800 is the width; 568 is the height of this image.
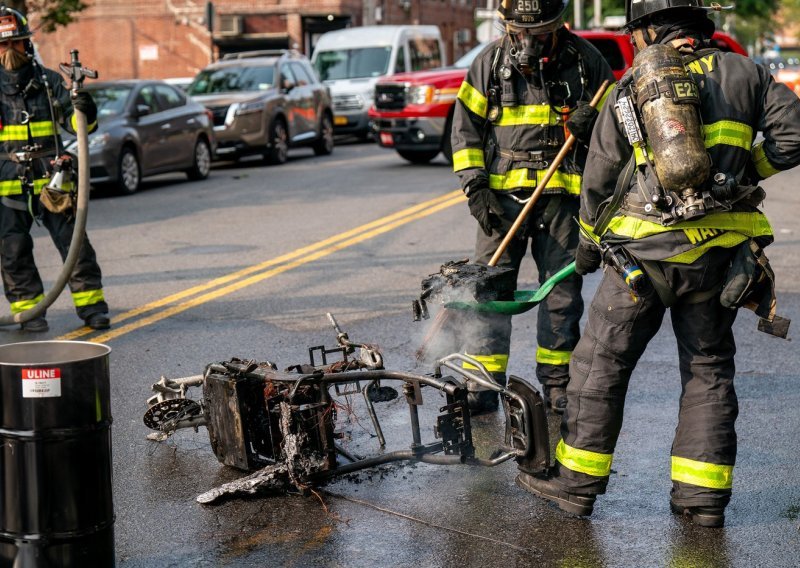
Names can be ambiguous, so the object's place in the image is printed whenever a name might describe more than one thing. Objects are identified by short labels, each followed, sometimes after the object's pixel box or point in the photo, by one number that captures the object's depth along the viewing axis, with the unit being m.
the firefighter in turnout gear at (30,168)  8.09
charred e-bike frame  4.56
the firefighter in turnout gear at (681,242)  4.29
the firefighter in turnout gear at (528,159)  5.86
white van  24.95
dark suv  19.98
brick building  41.38
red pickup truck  18.25
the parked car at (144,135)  15.79
